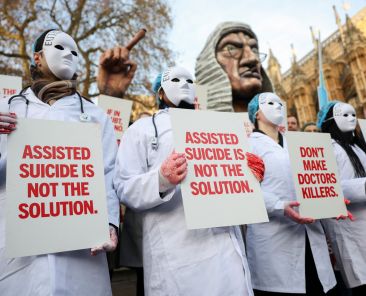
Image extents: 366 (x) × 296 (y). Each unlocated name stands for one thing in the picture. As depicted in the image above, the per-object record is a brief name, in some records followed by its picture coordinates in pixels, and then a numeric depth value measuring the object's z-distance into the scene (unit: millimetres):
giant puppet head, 5723
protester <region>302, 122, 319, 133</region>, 5691
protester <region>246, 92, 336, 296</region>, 2381
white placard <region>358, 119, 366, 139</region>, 3185
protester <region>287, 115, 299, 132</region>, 5994
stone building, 33062
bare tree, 12758
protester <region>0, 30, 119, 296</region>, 1614
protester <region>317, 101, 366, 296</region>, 2738
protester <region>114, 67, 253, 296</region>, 1807
